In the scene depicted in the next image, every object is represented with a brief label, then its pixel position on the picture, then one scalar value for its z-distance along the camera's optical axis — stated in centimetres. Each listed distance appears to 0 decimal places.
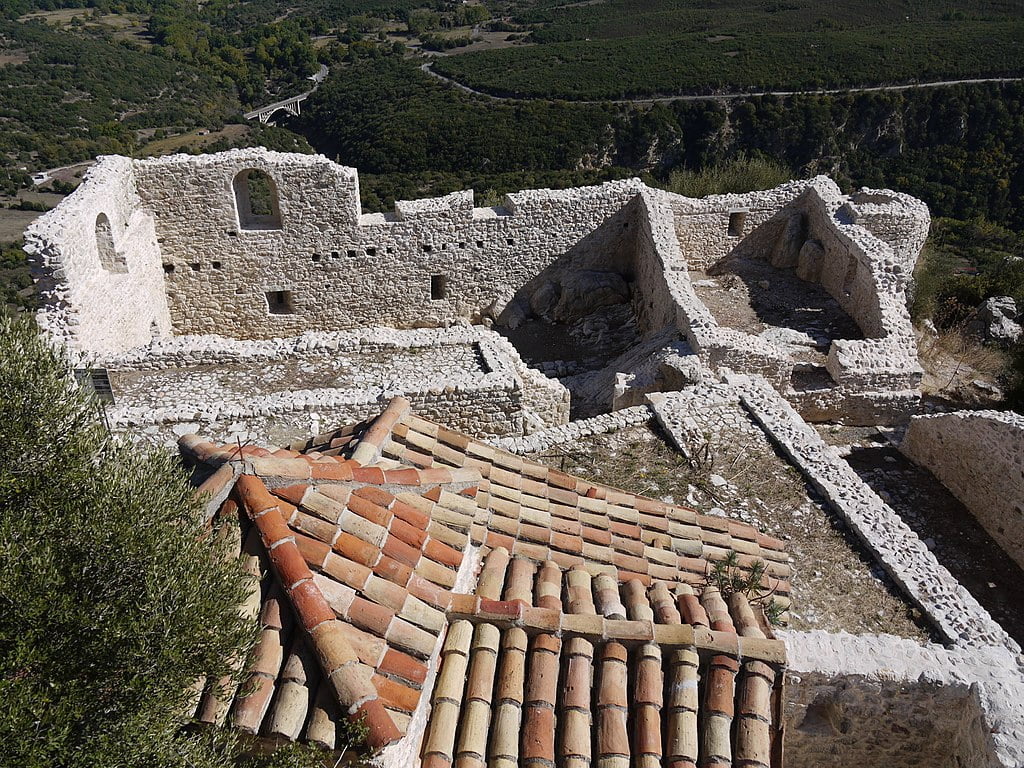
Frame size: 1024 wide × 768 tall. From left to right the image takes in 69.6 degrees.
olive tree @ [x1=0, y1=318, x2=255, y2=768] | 313
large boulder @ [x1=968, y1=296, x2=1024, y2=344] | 1395
